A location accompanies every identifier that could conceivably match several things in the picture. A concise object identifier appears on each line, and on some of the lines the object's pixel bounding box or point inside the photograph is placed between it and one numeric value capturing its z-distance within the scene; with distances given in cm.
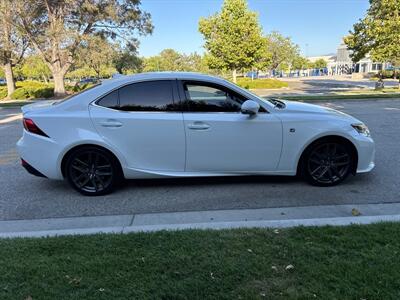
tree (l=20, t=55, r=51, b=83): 7506
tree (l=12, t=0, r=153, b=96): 2694
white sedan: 496
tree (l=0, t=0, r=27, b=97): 2531
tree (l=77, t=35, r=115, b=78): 2797
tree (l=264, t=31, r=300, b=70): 6969
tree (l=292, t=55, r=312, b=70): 8269
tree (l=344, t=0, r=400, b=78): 2400
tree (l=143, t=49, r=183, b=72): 7362
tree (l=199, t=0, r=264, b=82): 3059
